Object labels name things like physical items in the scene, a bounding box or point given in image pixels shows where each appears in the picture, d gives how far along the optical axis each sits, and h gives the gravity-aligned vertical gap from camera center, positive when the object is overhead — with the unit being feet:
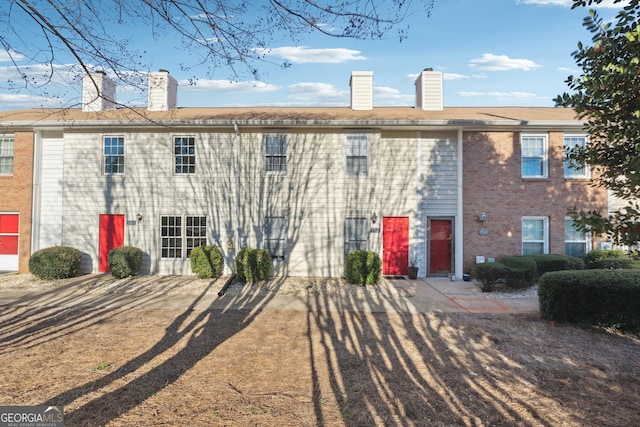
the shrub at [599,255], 38.11 -3.92
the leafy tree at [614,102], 11.49 +4.39
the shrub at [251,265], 36.50 -5.20
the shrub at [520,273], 33.88 -5.33
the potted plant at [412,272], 39.14 -6.13
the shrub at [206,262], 37.81 -5.03
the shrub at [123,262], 37.24 -5.03
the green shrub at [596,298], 22.00 -5.13
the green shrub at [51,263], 36.83 -5.25
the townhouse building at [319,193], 40.42 +2.86
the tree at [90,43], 13.96 +8.14
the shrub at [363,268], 35.96 -5.28
